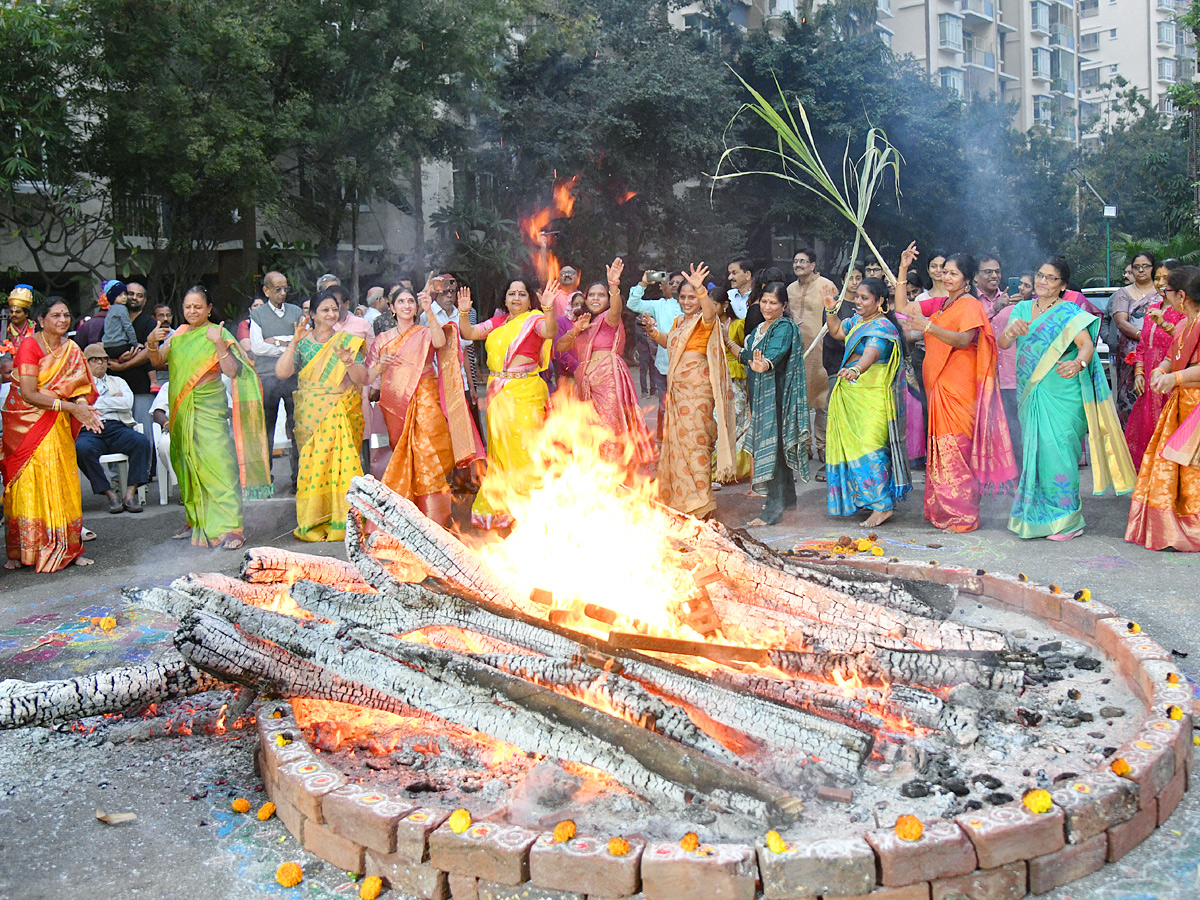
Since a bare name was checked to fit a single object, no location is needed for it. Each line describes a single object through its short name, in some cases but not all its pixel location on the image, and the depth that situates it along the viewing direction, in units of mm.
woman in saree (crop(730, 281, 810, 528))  7590
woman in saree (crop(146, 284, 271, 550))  7270
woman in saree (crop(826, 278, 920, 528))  7305
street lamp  20955
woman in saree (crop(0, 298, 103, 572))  6805
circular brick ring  2635
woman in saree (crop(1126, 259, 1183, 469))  7754
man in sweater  8992
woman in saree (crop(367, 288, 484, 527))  7629
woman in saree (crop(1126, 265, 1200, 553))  6184
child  9852
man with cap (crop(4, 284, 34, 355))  7516
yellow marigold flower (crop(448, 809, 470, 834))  2828
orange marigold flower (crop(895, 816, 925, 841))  2654
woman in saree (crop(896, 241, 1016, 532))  7047
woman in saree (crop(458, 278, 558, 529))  7477
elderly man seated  8812
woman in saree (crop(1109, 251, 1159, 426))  8945
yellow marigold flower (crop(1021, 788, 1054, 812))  2762
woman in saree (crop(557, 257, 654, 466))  8094
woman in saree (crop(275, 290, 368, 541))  7457
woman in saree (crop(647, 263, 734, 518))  7648
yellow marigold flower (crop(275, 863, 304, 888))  2910
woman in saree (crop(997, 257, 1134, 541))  6699
